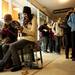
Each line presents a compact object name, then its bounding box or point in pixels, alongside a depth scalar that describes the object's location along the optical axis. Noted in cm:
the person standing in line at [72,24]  222
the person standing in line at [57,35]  318
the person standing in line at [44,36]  356
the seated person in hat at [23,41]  170
